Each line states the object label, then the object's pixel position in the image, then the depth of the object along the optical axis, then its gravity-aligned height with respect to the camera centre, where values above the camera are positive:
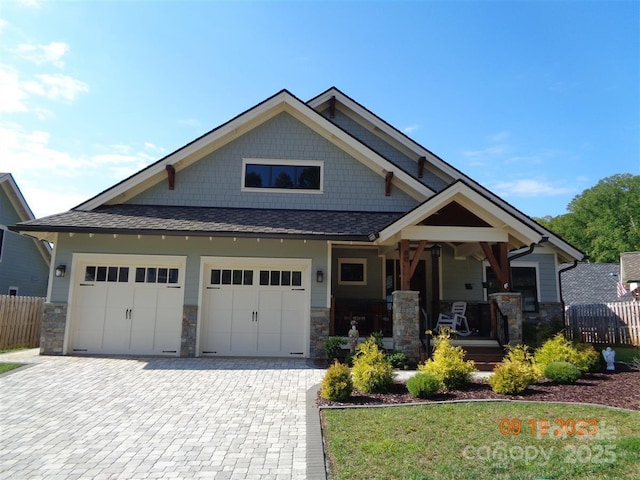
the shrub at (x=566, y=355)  8.79 -0.84
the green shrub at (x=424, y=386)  7.21 -1.22
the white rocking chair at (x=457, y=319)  13.14 -0.21
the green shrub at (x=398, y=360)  10.01 -1.11
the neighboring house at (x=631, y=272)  22.41 +2.25
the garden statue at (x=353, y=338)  11.03 -0.67
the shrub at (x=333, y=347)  11.11 -0.91
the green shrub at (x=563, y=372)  8.01 -1.09
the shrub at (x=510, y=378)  7.29 -1.11
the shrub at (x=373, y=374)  7.66 -1.11
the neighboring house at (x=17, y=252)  20.03 +2.73
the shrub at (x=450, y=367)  7.84 -1.00
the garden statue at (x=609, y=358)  9.08 -0.92
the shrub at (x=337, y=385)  7.12 -1.20
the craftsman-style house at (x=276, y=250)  11.05 +1.78
